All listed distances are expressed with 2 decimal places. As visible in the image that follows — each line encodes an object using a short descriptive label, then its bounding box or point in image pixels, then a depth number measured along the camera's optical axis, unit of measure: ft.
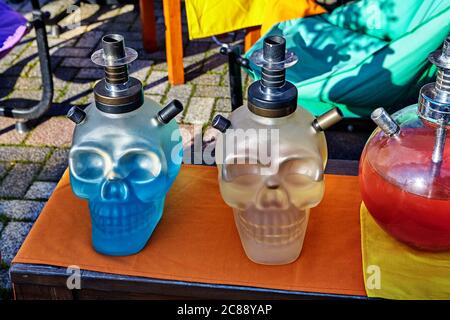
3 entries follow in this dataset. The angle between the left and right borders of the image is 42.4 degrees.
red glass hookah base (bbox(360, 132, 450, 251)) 3.56
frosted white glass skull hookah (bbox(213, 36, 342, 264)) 3.47
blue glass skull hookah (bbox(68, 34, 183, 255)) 3.58
